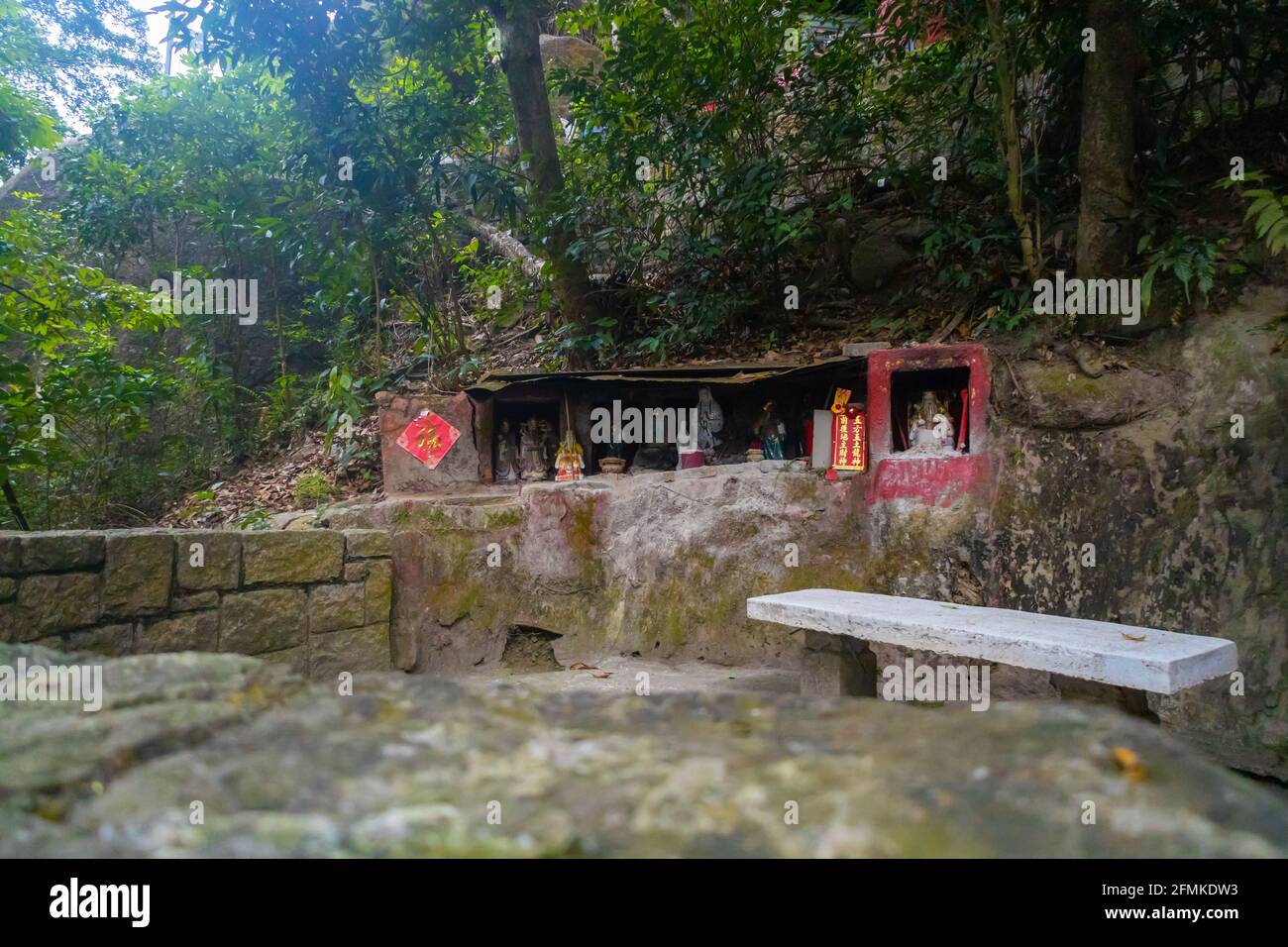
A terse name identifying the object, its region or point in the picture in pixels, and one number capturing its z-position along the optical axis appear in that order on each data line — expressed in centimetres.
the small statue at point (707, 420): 612
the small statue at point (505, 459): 643
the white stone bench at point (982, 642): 255
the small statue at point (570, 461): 609
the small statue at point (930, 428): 500
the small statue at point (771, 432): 586
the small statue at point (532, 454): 641
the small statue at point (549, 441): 655
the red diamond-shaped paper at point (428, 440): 600
